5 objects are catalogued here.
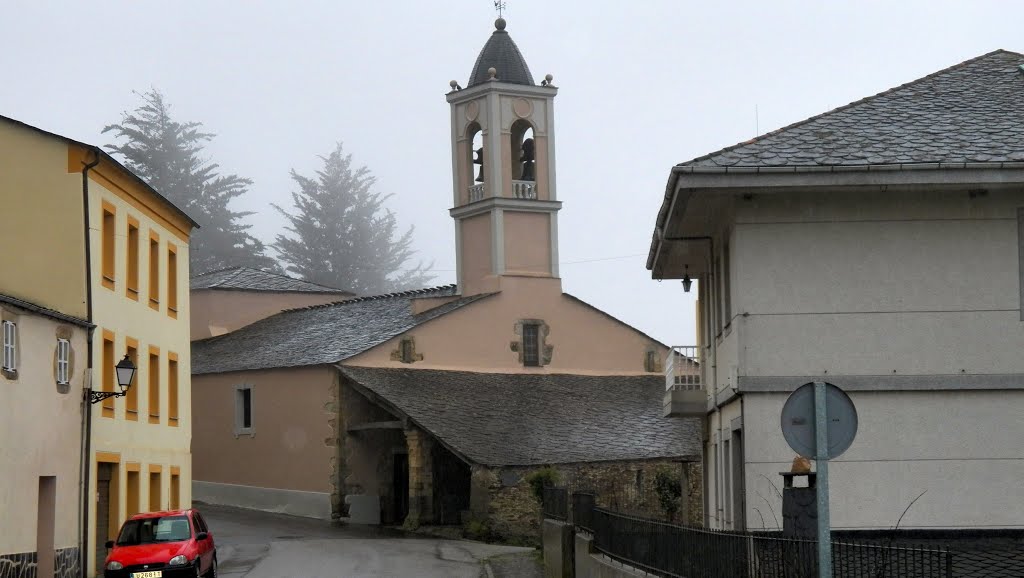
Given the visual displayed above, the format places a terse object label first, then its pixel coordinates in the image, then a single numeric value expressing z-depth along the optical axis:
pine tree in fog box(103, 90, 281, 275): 90.12
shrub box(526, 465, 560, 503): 41.00
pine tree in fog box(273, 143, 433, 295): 98.44
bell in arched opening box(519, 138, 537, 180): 53.66
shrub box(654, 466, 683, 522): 42.81
